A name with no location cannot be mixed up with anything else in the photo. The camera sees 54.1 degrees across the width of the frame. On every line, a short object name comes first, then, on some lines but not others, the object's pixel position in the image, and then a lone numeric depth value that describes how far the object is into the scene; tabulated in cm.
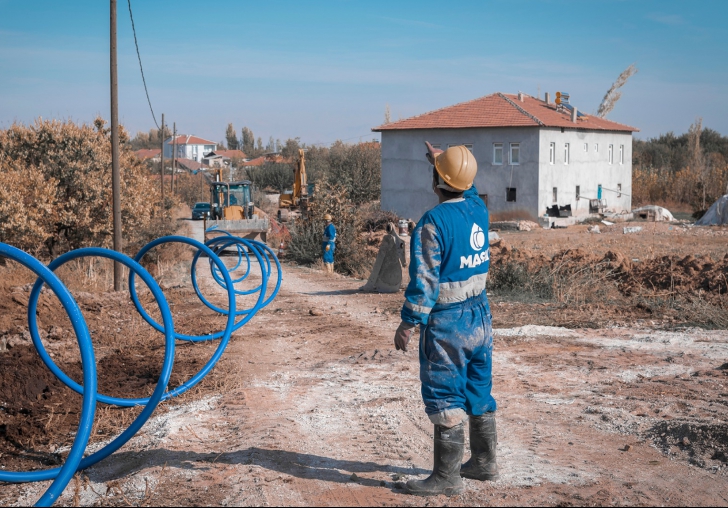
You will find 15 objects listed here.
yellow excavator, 3133
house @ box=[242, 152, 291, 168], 7946
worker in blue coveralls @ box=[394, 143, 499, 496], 410
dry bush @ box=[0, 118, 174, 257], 1750
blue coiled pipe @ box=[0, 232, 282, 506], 396
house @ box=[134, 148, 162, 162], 8674
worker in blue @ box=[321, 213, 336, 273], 1708
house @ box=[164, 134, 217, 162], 12312
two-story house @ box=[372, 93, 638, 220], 3762
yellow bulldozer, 2442
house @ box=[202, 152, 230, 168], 8514
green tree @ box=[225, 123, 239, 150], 12550
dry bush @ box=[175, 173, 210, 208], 5901
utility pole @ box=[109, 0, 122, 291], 1461
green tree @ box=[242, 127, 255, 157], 12069
